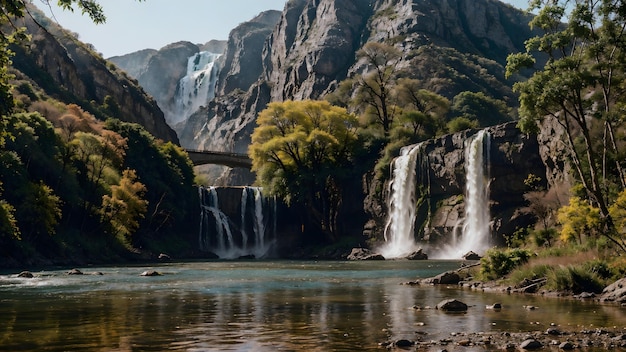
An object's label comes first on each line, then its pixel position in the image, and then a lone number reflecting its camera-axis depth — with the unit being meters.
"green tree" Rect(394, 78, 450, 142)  87.75
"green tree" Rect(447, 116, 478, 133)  85.69
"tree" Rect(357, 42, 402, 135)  88.81
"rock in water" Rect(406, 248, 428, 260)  69.09
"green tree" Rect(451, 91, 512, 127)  115.81
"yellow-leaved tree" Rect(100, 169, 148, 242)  68.31
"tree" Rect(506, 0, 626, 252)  24.69
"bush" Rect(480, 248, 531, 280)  30.48
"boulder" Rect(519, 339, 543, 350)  13.37
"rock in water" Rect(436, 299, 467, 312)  20.38
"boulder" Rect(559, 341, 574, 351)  13.37
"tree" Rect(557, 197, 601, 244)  24.25
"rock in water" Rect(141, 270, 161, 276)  41.94
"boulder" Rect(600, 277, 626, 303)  21.47
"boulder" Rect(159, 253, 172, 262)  74.86
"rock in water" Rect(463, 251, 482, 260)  62.19
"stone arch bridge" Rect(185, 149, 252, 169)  111.50
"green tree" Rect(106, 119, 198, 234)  84.19
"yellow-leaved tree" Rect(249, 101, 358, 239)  81.94
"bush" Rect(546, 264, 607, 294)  24.24
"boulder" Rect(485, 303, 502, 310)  20.72
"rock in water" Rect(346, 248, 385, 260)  71.56
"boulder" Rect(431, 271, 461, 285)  32.28
